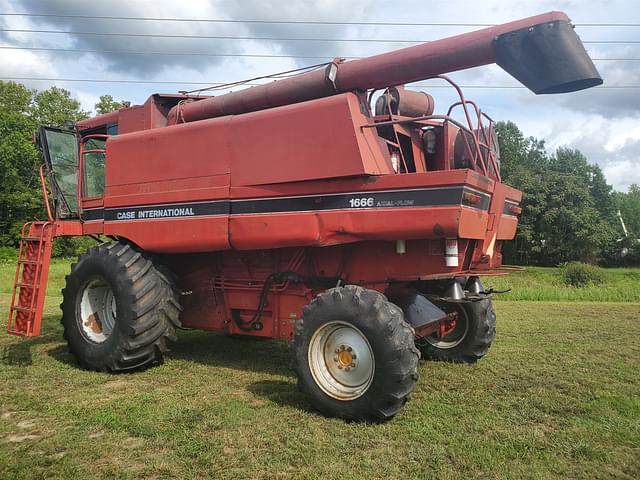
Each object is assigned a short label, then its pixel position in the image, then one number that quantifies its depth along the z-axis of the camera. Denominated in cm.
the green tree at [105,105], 4284
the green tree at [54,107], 4456
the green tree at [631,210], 6907
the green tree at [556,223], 4488
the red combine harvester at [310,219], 449
